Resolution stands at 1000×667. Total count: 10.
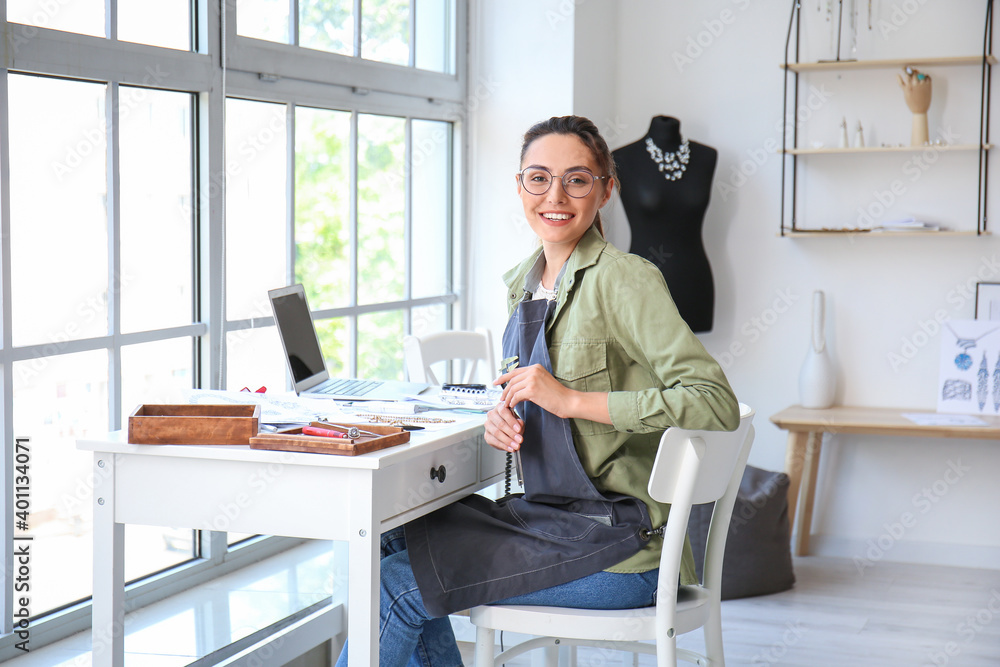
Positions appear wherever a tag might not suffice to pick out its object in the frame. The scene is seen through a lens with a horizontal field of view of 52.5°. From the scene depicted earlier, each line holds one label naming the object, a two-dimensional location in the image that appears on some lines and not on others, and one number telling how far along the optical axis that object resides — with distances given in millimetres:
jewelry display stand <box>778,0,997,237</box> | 3562
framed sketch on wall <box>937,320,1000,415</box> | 3617
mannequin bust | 3740
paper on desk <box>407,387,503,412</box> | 2047
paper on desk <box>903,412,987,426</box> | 3494
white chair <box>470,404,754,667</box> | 1589
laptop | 2174
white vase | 3762
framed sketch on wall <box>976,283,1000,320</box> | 3699
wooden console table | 3469
